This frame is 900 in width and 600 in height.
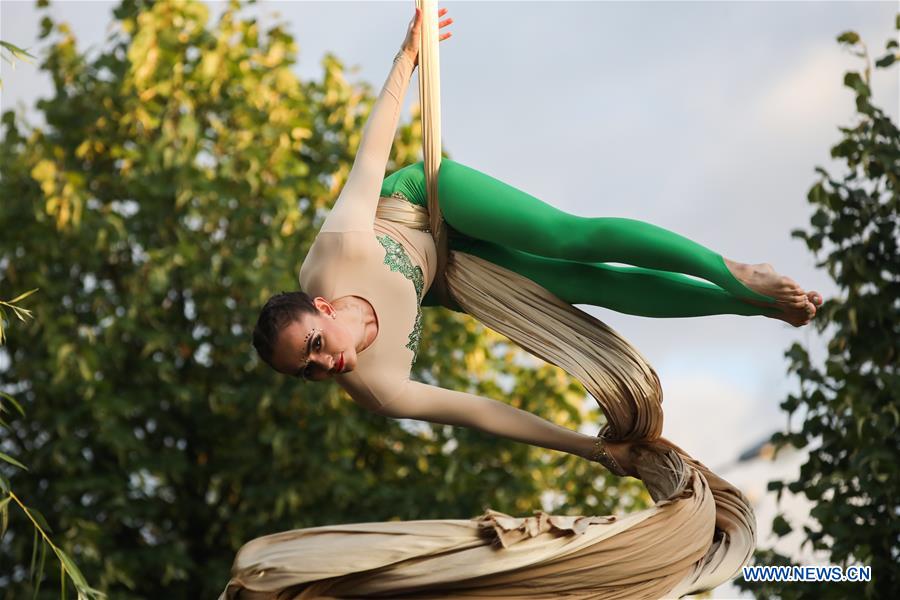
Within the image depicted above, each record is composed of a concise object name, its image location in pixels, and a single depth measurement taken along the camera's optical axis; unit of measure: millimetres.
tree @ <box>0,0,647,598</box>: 12758
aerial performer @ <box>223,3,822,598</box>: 5918
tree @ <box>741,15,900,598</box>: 8992
